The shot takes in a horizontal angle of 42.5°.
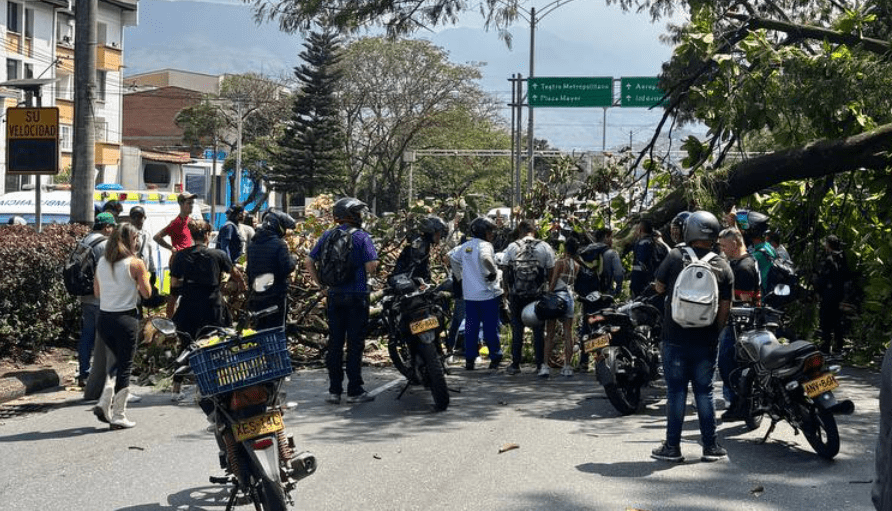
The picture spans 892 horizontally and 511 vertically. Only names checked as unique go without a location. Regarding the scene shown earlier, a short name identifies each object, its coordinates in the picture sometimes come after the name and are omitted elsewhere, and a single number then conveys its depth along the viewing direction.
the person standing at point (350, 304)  10.74
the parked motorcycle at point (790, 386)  8.21
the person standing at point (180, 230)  13.93
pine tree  54.88
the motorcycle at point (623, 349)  10.23
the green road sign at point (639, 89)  41.38
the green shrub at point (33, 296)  12.41
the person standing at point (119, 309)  9.55
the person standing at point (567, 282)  12.82
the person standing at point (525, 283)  13.02
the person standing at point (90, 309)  11.34
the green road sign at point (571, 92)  39.34
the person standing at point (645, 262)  12.53
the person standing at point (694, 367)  8.32
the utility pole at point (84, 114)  14.91
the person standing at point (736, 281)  10.14
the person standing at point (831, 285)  14.99
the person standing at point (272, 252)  11.24
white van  23.19
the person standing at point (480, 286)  13.20
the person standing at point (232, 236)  14.24
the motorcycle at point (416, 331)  10.34
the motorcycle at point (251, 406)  6.24
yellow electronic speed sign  13.48
